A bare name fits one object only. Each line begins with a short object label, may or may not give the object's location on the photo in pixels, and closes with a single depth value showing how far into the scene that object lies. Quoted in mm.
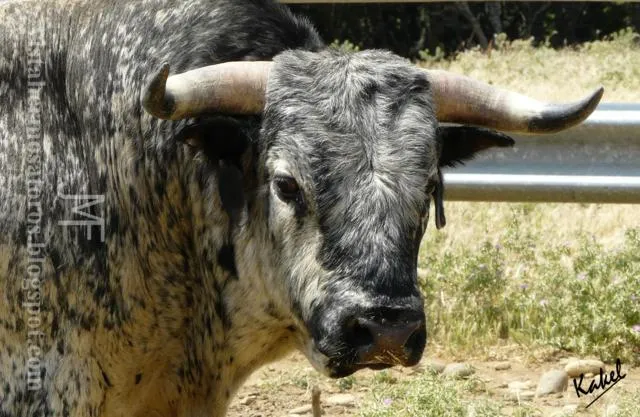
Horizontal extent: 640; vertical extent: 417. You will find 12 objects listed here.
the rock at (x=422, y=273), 14492
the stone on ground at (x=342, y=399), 12508
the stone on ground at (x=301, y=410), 12335
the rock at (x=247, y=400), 12668
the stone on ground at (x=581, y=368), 12914
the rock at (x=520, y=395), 12393
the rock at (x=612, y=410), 11308
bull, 8802
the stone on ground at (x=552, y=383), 12537
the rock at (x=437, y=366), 12547
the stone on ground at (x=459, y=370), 12757
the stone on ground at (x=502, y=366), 13297
